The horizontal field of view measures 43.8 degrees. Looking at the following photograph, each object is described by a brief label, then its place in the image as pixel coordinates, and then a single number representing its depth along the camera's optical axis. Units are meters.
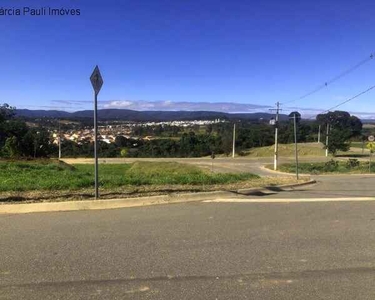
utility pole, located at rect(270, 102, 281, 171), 48.28
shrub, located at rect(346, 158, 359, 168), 44.83
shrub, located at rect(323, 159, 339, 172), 42.71
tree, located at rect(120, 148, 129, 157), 77.69
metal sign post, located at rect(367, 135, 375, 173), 35.93
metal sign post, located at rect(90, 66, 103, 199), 9.43
